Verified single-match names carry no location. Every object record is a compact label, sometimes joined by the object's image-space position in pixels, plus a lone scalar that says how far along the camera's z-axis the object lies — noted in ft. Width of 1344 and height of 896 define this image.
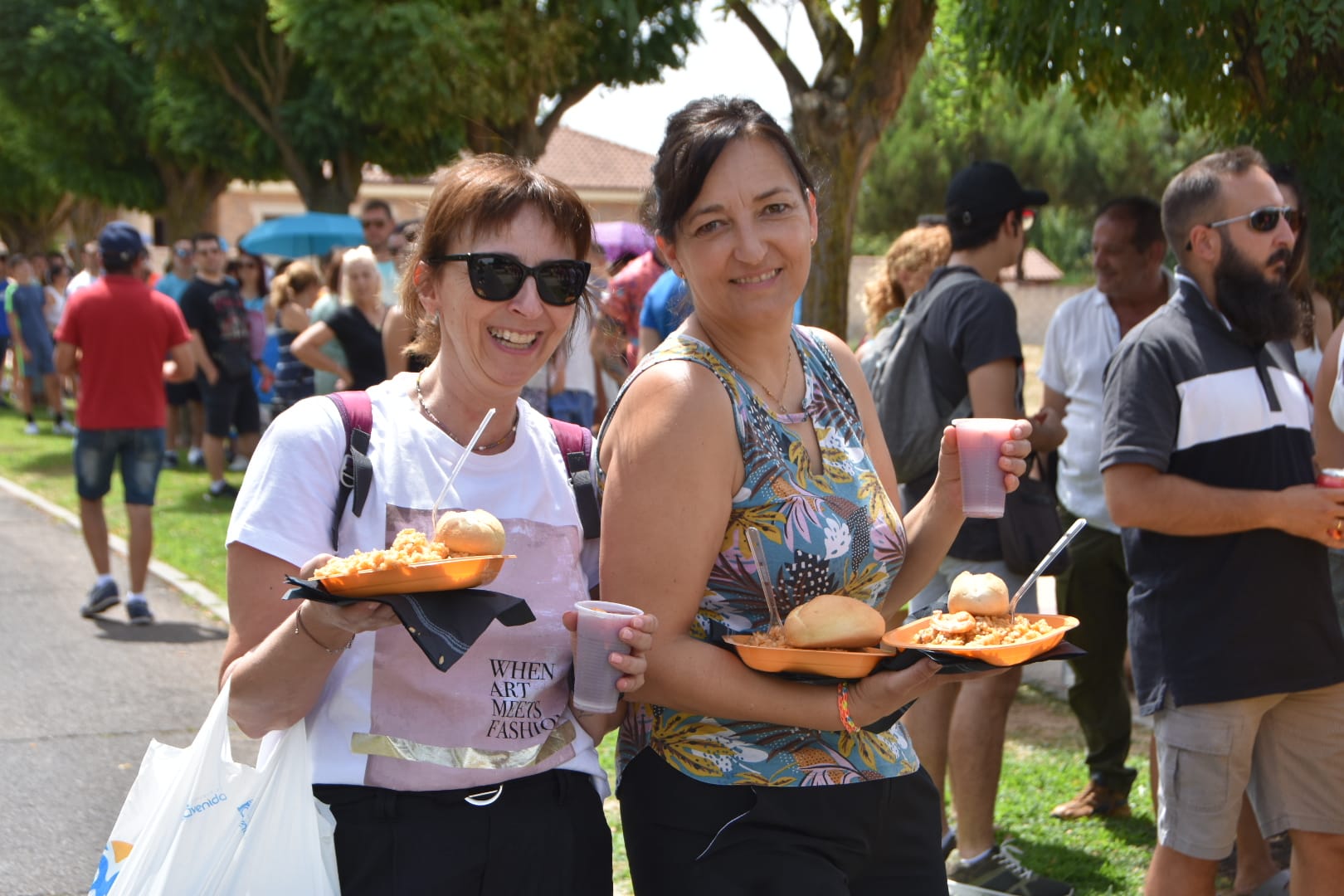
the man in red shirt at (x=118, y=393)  27.61
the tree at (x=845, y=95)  24.98
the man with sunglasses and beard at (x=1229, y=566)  10.95
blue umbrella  58.59
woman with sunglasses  7.23
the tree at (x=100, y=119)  86.37
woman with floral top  7.38
